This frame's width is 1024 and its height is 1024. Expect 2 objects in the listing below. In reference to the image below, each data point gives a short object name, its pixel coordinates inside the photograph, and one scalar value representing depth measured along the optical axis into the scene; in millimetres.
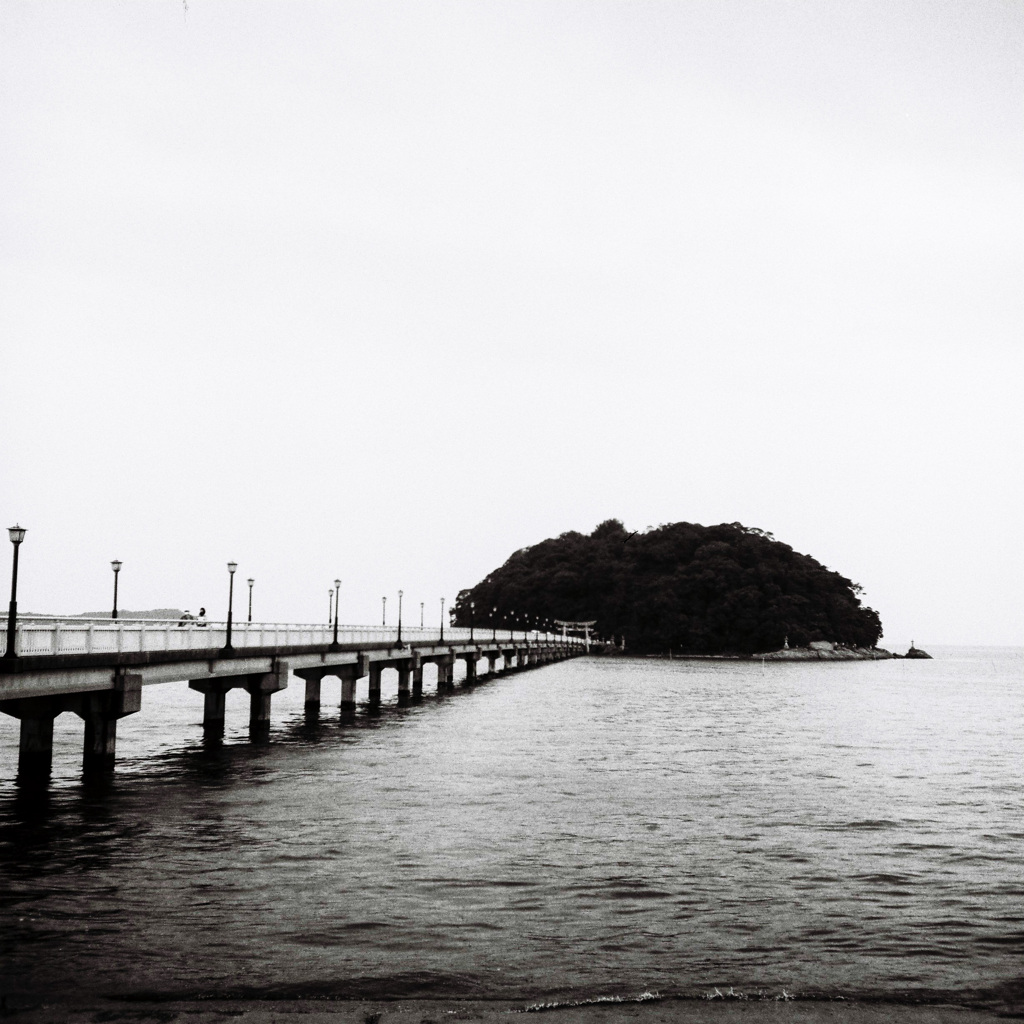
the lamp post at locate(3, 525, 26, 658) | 23719
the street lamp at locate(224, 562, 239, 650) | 41231
